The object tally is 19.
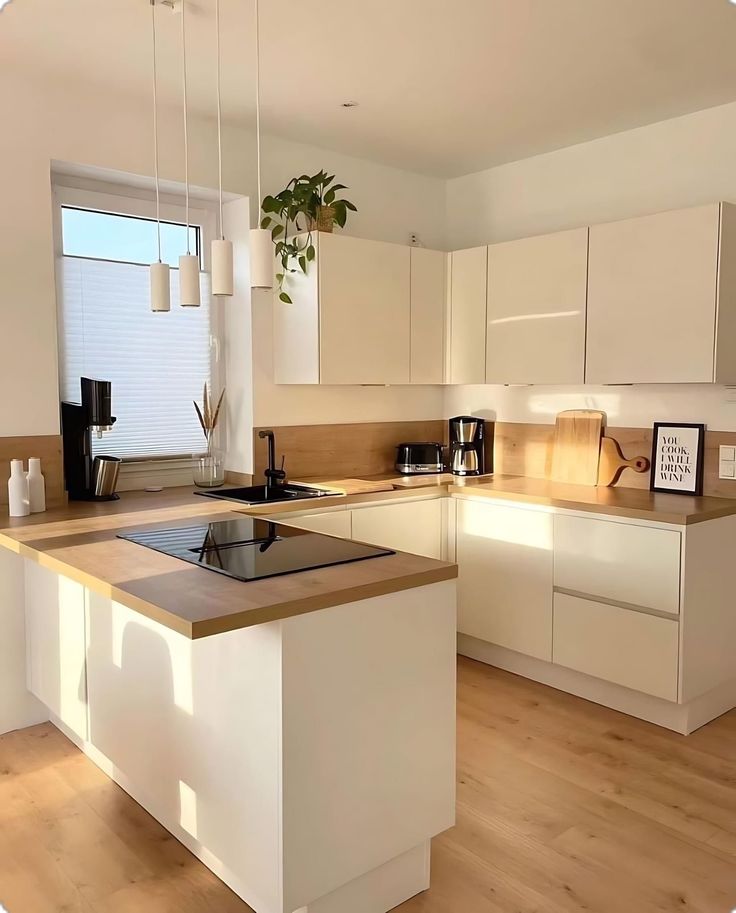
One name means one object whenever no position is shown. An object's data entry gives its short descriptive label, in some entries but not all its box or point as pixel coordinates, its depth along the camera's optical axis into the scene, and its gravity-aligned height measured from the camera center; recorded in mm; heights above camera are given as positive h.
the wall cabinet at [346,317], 3648 +403
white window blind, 3451 +222
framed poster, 3445 -249
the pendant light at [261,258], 2318 +423
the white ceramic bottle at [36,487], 3006 -327
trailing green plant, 3641 +886
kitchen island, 1796 -789
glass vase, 3744 -316
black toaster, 4211 -301
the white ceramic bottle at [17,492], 2918 -336
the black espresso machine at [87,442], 3270 -173
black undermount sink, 3479 -413
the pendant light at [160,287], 2479 +358
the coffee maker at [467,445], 4133 -232
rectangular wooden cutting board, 3807 -219
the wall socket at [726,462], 3340 -256
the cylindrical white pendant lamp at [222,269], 2338 +393
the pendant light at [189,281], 2408 +368
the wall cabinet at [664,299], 3088 +424
